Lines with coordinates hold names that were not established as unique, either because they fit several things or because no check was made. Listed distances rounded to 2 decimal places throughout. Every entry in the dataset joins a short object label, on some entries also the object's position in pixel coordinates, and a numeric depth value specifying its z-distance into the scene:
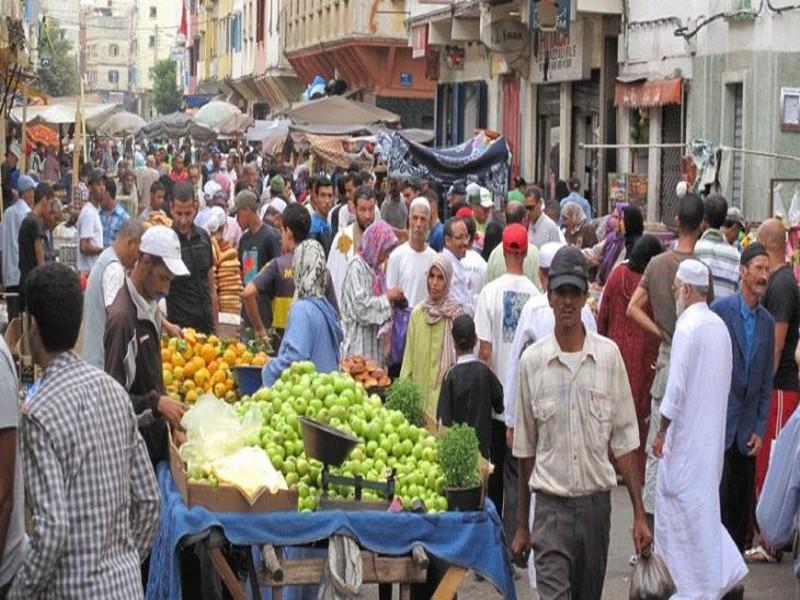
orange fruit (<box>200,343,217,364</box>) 10.84
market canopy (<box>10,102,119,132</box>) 46.31
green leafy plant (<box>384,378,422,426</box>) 9.07
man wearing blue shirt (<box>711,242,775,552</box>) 10.20
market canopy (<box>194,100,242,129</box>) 46.31
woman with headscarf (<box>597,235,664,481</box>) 12.12
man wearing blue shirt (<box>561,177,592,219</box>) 21.90
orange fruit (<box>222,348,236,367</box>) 10.91
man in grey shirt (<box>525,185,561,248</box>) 16.80
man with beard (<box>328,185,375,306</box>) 14.55
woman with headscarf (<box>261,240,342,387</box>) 9.66
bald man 11.11
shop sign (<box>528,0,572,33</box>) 26.89
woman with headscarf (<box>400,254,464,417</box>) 11.33
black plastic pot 7.73
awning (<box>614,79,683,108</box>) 22.94
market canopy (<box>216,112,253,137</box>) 44.44
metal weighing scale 7.65
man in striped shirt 11.58
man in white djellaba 8.98
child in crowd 10.27
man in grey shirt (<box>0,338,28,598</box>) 5.11
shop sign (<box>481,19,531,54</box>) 32.03
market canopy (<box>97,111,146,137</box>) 50.75
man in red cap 10.92
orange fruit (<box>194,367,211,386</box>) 10.59
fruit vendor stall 7.56
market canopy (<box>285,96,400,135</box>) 33.38
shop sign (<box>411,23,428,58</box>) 38.09
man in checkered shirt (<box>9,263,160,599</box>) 5.27
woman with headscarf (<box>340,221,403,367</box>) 12.64
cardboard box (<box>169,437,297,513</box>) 7.60
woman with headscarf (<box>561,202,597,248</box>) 18.66
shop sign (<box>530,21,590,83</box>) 28.19
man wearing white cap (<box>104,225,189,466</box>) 8.17
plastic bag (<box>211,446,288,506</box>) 7.60
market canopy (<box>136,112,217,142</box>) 45.03
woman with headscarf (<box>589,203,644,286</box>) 13.71
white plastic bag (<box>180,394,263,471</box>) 7.96
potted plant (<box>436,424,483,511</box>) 7.74
